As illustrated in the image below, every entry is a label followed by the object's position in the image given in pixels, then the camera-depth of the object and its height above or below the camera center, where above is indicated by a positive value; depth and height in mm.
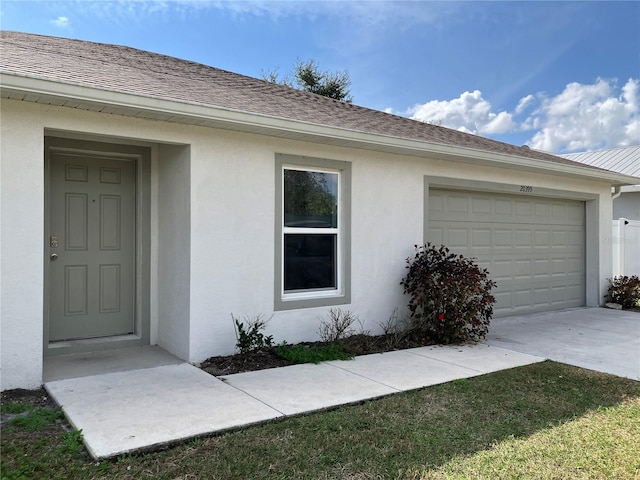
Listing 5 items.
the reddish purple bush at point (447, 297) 6789 -789
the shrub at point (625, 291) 10760 -1102
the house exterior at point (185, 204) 4688 +484
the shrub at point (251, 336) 5812 -1136
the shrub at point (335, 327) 6664 -1168
